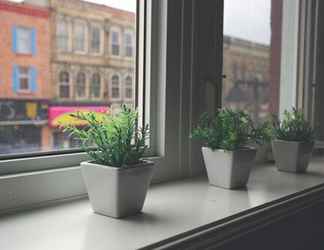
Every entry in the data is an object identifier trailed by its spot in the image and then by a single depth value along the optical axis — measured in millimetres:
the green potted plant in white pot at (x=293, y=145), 1307
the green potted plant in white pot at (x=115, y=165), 774
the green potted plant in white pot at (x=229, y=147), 1037
